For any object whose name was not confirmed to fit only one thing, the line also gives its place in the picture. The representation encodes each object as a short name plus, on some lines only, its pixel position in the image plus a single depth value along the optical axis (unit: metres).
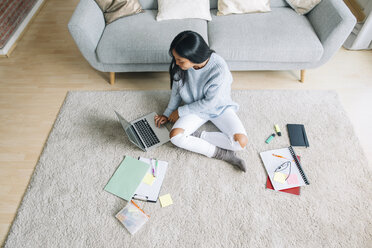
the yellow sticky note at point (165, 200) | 1.51
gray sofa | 1.74
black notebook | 1.73
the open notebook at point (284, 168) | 1.56
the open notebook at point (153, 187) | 1.53
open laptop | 1.71
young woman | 1.41
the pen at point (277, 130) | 1.78
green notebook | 1.55
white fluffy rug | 1.41
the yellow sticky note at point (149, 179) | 1.58
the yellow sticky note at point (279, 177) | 1.57
